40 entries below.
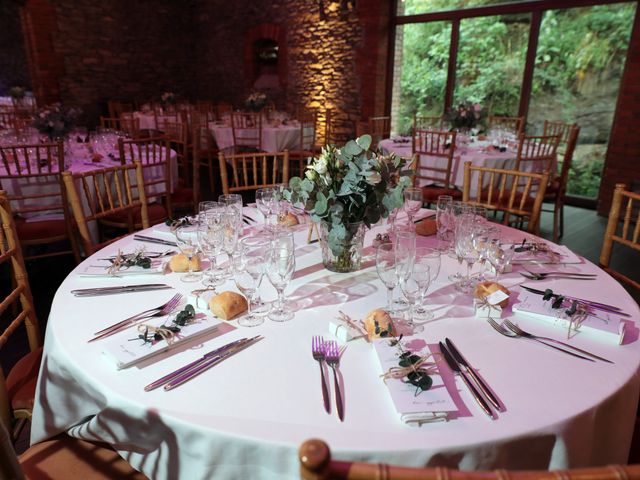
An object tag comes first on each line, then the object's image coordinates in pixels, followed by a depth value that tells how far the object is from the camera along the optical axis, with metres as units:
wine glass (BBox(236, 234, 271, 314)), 1.32
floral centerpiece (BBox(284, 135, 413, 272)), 1.46
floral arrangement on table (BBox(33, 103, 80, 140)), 3.96
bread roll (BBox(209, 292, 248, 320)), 1.26
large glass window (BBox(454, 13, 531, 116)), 5.96
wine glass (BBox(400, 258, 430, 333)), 1.26
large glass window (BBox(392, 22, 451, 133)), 6.76
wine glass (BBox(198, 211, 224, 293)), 1.52
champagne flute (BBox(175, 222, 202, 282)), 1.54
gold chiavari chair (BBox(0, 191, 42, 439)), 1.39
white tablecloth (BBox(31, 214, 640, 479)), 0.87
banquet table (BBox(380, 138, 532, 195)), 4.03
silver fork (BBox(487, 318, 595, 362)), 1.12
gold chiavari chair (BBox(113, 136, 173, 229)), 3.29
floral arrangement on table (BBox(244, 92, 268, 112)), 6.84
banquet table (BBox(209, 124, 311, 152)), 6.13
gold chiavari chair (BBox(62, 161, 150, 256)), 1.96
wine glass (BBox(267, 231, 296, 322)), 1.29
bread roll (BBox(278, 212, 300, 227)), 2.01
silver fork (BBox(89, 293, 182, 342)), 1.20
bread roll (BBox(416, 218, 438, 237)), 1.95
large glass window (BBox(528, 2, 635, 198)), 5.30
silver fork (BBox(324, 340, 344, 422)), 0.95
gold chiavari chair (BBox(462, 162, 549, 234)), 2.19
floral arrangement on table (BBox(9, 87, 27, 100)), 7.68
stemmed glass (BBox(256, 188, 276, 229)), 2.01
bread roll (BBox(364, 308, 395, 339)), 1.17
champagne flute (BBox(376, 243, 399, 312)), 1.29
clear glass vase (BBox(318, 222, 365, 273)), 1.53
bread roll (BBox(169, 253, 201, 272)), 1.56
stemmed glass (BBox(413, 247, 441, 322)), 1.27
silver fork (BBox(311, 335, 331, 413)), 0.95
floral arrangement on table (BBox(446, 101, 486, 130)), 4.73
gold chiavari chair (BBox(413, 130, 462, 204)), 3.96
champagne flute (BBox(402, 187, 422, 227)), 2.16
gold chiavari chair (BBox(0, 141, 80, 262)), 2.89
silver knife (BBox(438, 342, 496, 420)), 0.93
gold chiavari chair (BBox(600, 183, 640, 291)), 1.84
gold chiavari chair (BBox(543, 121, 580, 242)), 4.25
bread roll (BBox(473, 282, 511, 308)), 1.34
